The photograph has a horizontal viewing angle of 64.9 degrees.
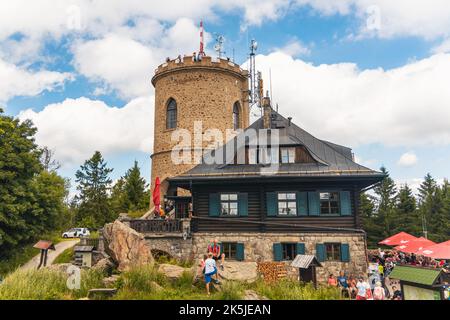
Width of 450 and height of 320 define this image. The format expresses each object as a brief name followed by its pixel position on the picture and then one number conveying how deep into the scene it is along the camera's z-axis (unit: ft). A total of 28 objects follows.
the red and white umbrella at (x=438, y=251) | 50.72
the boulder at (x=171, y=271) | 44.01
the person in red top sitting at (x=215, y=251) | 48.19
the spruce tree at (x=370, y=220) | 138.00
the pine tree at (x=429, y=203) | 154.91
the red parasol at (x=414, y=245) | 66.23
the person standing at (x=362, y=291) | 40.52
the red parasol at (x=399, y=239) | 75.49
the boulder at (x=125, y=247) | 48.65
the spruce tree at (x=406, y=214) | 138.72
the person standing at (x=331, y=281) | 48.91
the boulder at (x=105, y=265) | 48.86
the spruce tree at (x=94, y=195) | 126.11
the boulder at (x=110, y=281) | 40.70
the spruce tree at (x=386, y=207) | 138.10
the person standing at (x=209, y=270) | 39.17
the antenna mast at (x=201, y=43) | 97.45
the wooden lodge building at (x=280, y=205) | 59.57
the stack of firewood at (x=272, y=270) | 58.23
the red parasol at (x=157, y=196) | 69.78
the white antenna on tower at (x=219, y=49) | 100.27
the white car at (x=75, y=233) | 118.56
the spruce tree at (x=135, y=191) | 120.37
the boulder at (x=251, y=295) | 34.91
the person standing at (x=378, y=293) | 36.63
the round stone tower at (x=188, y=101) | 92.22
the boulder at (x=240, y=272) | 43.61
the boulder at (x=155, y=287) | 39.66
